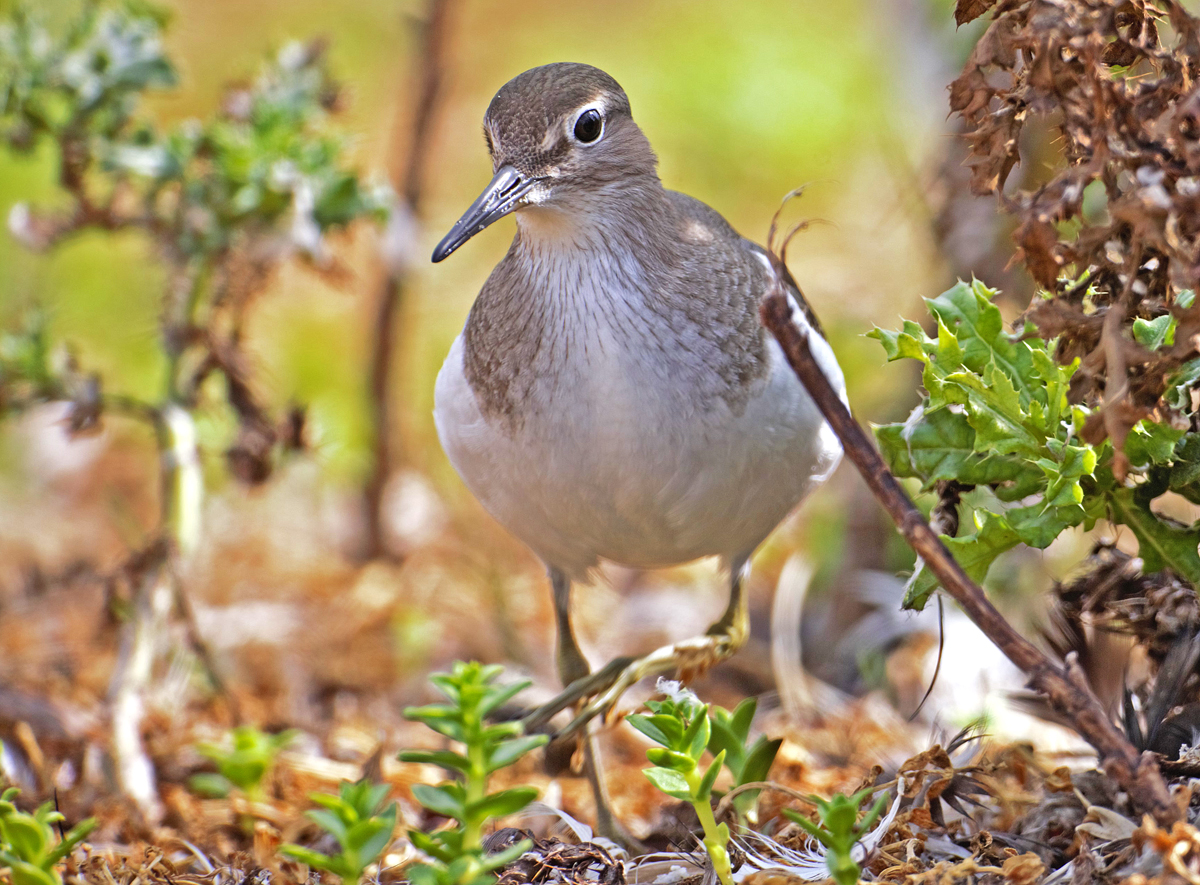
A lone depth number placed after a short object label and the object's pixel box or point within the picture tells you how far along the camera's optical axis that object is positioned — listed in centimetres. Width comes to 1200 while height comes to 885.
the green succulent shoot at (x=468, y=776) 360
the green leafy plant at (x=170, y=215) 664
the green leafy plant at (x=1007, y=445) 441
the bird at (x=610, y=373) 515
